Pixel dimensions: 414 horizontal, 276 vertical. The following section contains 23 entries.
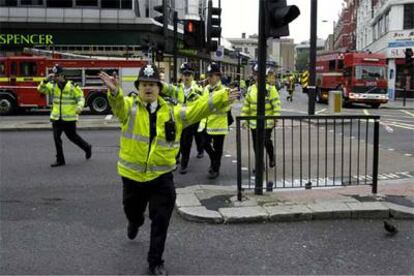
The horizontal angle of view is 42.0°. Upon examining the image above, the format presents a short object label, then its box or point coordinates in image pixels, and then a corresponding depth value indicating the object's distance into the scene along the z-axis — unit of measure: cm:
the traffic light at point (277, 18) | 653
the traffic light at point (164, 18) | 1577
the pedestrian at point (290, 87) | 3997
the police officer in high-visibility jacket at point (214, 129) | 841
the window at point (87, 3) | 3631
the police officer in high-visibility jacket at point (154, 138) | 439
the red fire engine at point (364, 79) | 2989
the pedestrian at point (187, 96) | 921
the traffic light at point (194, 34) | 1439
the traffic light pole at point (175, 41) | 1710
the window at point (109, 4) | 3650
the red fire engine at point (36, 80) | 2288
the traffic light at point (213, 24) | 1393
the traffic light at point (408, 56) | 3048
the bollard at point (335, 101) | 1368
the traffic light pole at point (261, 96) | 682
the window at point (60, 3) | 3619
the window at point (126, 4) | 3662
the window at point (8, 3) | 3578
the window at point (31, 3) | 3588
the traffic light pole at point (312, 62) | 1880
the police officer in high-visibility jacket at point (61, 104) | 964
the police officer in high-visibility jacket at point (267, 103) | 885
